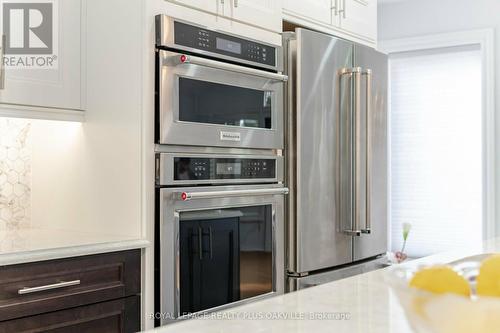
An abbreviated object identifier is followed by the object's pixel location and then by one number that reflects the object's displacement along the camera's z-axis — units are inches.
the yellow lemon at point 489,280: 21.9
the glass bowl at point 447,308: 19.7
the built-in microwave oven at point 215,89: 84.4
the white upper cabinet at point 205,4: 88.8
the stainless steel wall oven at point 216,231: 84.0
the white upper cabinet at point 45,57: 86.3
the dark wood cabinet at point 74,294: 69.7
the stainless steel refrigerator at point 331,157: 106.8
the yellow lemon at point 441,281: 21.4
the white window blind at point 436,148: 173.8
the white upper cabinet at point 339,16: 112.9
